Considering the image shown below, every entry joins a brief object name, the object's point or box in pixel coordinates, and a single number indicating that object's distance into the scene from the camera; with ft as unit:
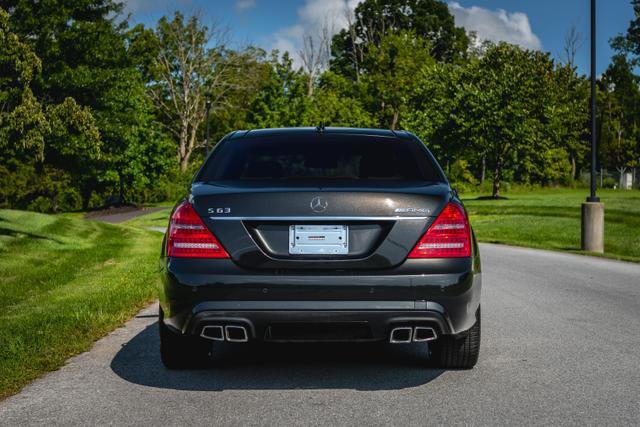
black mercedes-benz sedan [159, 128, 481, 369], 14.70
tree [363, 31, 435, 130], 241.14
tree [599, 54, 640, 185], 257.14
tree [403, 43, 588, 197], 163.94
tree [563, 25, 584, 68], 257.73
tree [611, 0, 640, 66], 197.88
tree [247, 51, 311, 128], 179.93
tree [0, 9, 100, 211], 57.00
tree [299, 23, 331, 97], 252.42
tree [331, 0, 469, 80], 274.77
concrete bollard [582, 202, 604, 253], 55.88
